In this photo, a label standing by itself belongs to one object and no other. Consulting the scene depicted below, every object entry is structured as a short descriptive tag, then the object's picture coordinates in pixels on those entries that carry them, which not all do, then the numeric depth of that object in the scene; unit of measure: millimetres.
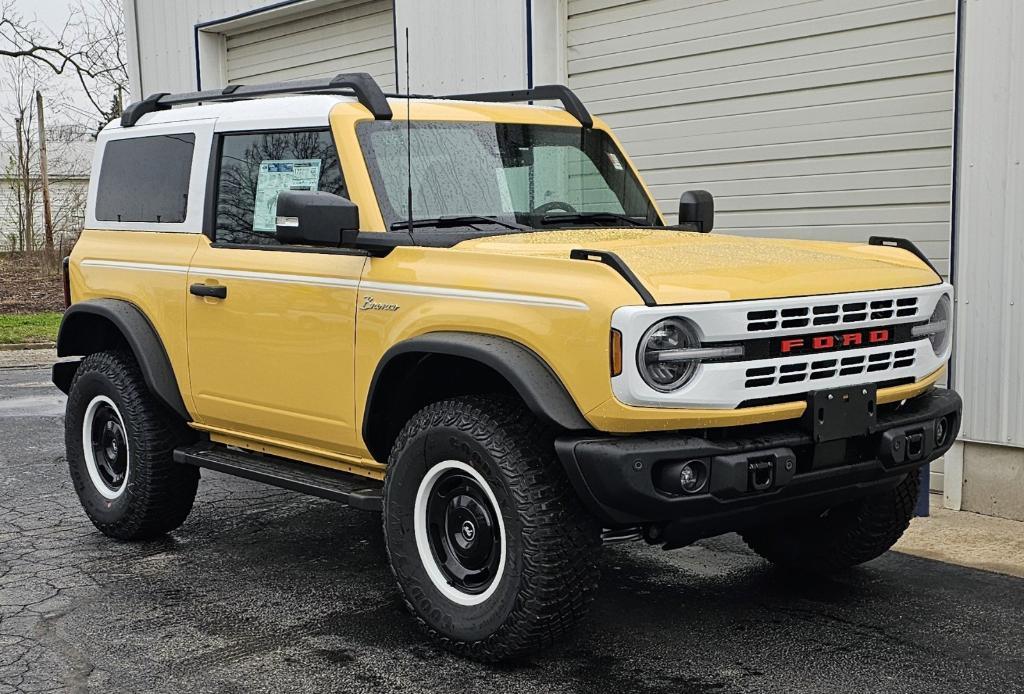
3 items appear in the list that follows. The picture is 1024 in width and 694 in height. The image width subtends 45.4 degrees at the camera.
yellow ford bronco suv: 3963
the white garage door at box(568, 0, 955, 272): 7121
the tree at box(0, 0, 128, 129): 28781
